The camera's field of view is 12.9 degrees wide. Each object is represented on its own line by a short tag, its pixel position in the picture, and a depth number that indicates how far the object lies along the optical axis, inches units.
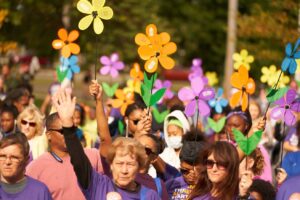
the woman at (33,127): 499.2
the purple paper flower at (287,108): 472.6
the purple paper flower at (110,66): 701.0
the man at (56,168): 363.6
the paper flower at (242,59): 712.8
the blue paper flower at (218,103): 662.9
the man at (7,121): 551.1
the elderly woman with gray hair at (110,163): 318.6
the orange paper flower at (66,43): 531.1
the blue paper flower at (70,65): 642.0
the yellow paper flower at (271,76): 709.7
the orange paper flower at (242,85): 503.7
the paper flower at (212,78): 1006.7
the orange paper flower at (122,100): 618.4
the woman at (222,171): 322.5
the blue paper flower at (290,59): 459.0
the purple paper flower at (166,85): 683.1
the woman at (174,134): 473.0
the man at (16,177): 327.8
